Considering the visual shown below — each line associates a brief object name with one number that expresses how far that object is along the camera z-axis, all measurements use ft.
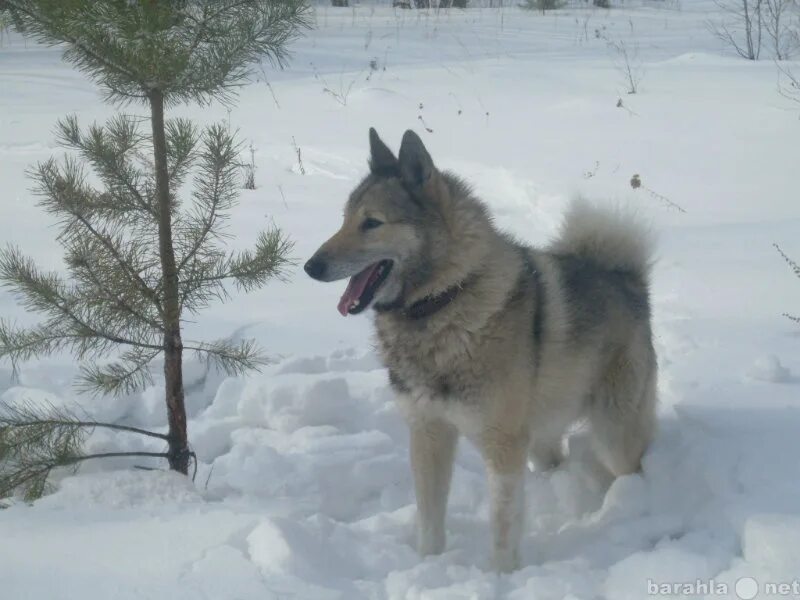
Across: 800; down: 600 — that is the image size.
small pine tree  8.62
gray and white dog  8.33
